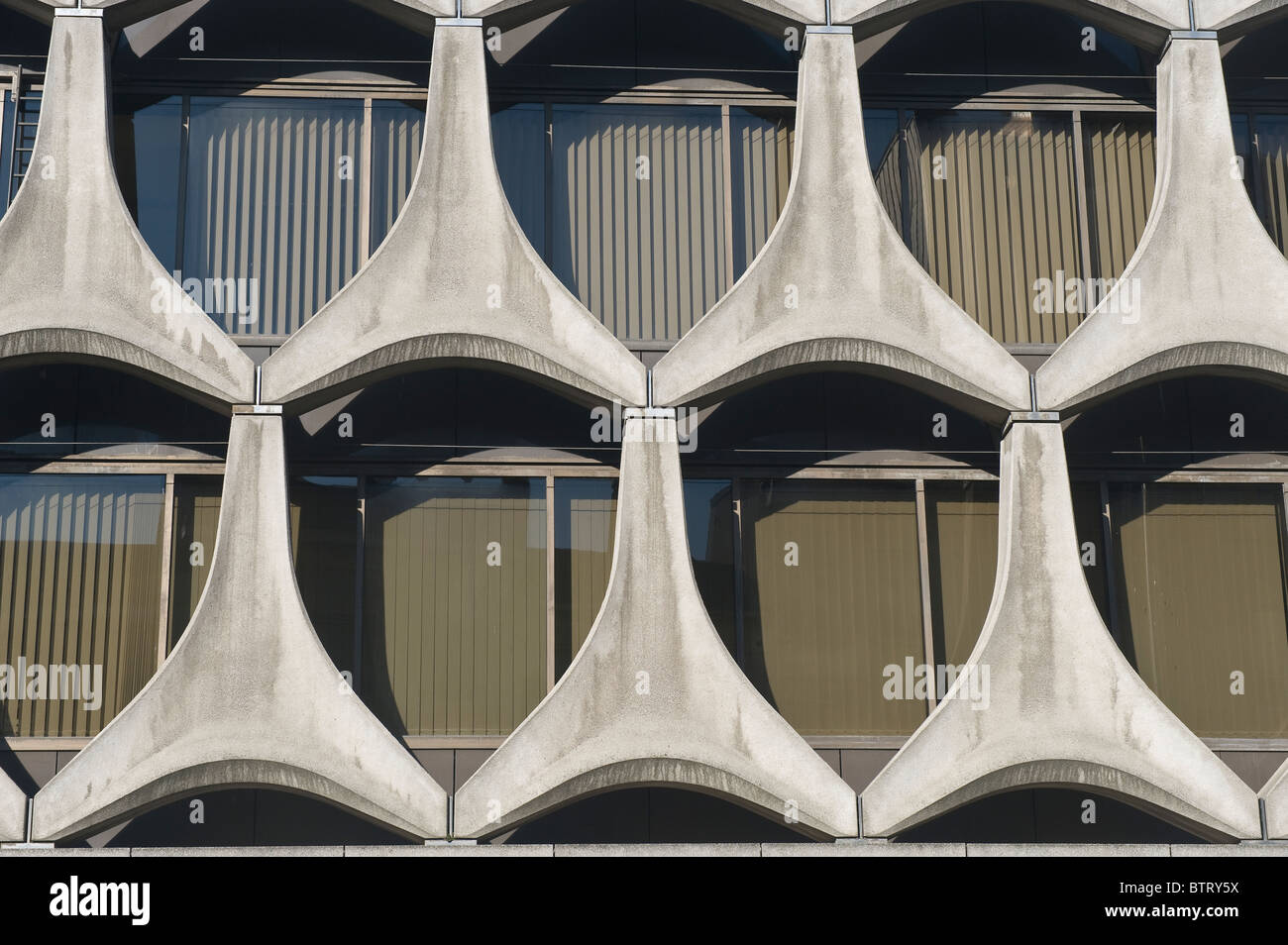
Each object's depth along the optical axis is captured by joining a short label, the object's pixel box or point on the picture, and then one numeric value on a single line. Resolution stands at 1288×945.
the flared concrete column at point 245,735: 14.64
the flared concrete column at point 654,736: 14.86
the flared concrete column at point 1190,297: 16.06
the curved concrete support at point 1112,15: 16.86
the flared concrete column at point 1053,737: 15.01
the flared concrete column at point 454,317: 15.71
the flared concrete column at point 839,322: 15.89
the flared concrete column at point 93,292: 15.57
